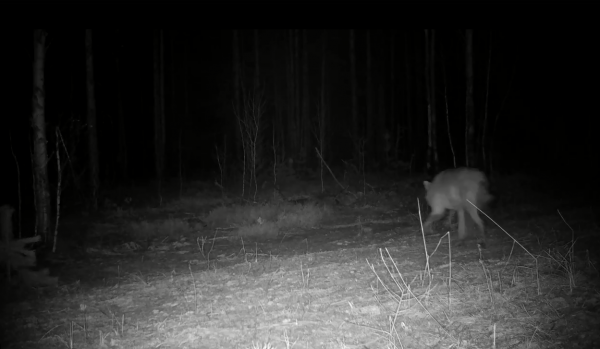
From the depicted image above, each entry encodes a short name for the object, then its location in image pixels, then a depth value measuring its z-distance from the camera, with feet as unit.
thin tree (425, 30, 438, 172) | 62.54
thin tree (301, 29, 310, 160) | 90.70
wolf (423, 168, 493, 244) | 26.84
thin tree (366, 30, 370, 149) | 85.71
